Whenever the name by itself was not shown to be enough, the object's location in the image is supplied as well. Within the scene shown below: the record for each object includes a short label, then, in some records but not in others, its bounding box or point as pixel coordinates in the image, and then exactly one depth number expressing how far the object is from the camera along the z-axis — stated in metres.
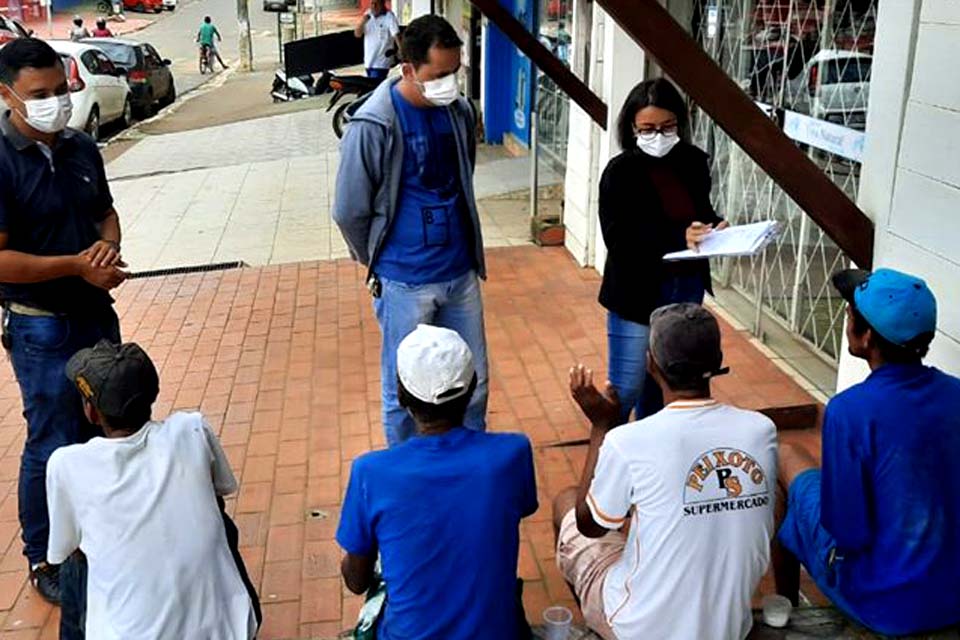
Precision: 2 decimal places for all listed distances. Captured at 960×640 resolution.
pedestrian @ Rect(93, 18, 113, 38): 22.94
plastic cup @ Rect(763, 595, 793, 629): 2.61
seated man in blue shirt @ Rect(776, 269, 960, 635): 2.29
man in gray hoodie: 3.41
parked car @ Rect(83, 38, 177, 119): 17.30
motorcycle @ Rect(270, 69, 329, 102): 18.25
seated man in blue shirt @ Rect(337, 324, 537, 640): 2.24
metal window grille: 4.81
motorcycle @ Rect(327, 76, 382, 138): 12.66
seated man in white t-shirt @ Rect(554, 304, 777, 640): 2.26
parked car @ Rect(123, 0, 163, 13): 40.62
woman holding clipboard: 3.49
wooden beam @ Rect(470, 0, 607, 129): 6.11
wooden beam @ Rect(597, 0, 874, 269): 3.22
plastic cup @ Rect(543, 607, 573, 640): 2.58
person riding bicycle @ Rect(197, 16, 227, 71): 25.58
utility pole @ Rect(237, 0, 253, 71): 25.83
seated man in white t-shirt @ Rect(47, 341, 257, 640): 2.37
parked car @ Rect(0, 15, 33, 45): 17.72
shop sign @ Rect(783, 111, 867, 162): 4.69
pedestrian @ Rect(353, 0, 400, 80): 12.28
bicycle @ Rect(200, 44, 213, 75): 25.77
